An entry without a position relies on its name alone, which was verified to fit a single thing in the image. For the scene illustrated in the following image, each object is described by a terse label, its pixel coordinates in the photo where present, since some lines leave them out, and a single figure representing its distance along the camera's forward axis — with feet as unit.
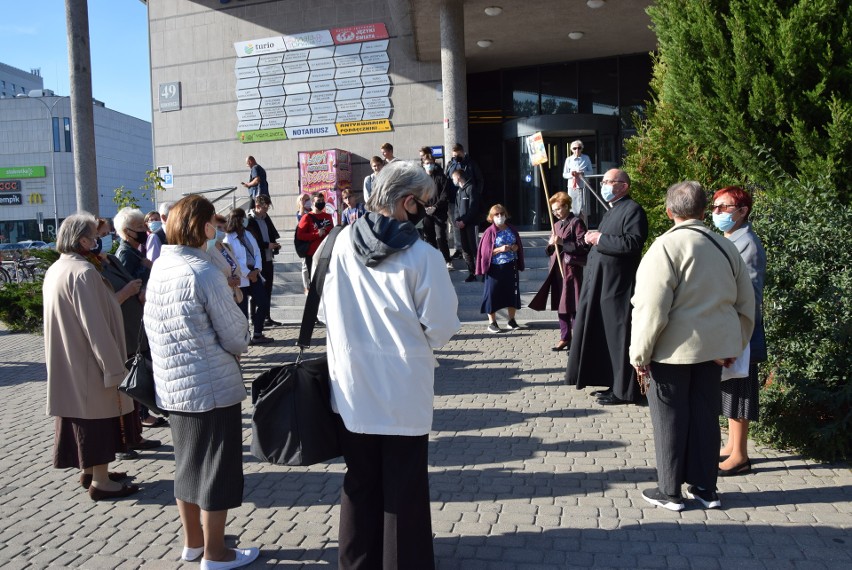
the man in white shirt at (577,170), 39.02
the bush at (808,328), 16.16
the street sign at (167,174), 63.87
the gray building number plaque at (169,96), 63.72
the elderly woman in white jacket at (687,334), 12.95
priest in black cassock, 19.52
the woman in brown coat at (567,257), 27.86
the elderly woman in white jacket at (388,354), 9.80
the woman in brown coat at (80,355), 14.98
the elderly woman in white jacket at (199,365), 11.50
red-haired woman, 15.33
